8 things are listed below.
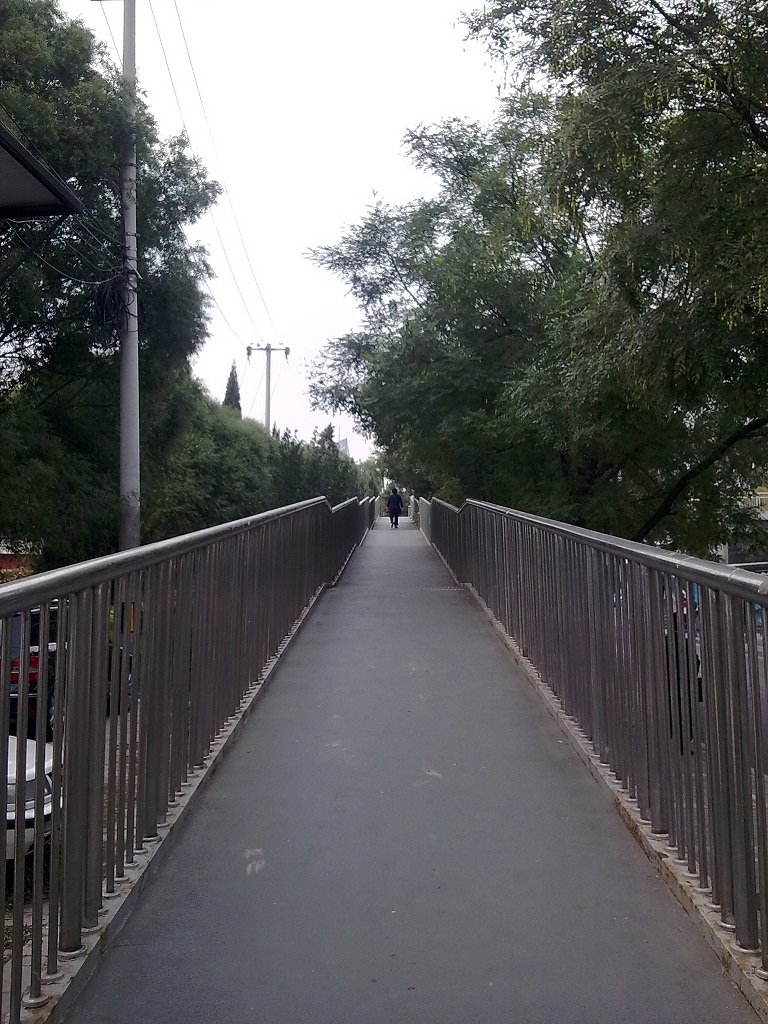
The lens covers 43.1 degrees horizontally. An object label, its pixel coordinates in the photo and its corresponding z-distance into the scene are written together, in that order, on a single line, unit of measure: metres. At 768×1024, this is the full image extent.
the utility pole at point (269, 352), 47.65
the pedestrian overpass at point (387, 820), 2.67
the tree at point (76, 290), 15.90
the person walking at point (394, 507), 40.93
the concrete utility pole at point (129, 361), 16.20
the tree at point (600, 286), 7.58
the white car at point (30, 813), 2.44
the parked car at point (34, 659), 2.35
